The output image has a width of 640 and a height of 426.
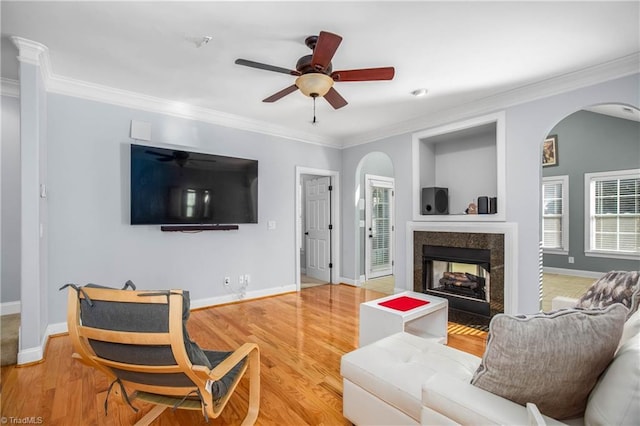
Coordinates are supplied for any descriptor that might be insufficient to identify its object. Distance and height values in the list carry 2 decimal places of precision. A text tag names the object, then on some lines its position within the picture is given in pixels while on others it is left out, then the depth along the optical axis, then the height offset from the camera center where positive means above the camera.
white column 2.54 +0.09
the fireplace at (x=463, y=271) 3.63 -0.81
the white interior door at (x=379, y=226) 5.89 -0.26
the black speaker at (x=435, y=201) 4.39 +0.18
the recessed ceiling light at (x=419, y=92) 3.49 +1.43
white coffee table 2.49 -0.95
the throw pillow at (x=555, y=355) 1.04 -0.50
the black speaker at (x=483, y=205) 3.76 +0.10
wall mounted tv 3.50 +0.34
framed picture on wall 6.50 +1.34
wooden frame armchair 1.27 -0.57
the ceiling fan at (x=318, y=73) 2.26 +1.10
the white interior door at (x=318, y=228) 5.84 -0.29
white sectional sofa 0.93 -0.81
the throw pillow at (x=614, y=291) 1.70 -0.48
